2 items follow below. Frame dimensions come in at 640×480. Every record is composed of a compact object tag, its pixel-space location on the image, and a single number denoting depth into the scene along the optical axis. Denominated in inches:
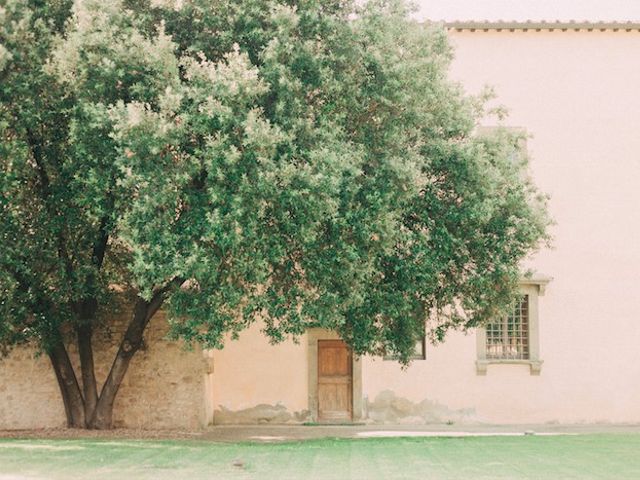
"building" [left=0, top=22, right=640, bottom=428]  816.3
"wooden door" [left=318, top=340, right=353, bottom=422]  824.9
